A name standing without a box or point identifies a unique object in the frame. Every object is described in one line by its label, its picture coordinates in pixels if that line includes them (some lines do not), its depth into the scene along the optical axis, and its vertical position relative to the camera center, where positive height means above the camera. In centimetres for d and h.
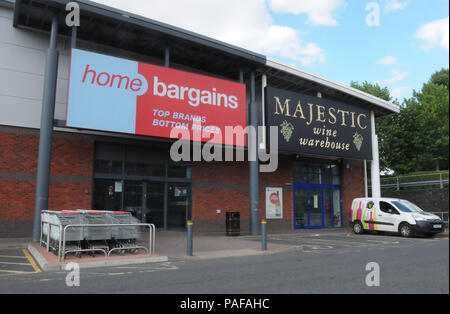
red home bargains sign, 1424 +451
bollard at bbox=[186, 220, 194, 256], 1060 -98
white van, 1620 -57
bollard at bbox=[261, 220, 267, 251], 1198 -111
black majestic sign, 1912 +455
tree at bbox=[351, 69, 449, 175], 3256 +642
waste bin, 1694 -85
